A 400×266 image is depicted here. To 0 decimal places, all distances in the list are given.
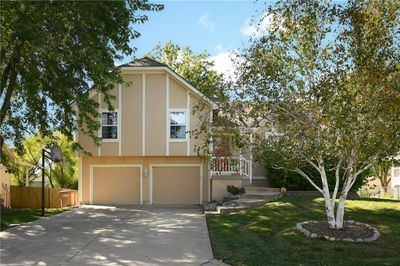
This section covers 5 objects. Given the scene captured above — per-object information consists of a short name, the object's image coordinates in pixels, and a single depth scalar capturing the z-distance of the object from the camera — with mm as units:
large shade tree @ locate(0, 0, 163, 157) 11312
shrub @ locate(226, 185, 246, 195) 19672
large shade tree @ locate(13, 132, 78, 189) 28469
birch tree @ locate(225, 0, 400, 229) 9344
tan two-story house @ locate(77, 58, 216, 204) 21000
